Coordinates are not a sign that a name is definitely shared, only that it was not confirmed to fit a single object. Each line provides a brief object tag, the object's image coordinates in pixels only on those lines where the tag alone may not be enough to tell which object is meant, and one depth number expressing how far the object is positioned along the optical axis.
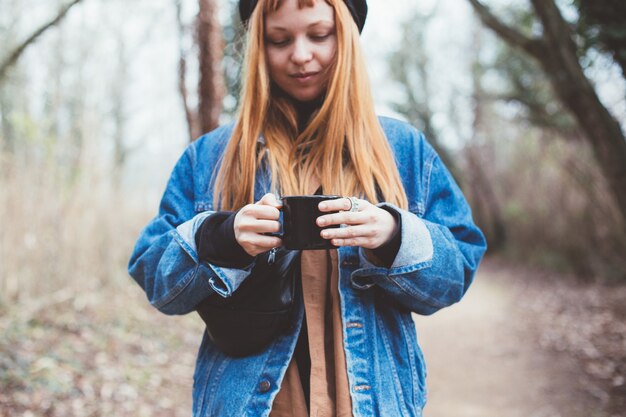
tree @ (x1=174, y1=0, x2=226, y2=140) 3.21
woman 1.16
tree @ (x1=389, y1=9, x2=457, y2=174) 15.59
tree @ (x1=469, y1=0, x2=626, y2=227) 3.85
